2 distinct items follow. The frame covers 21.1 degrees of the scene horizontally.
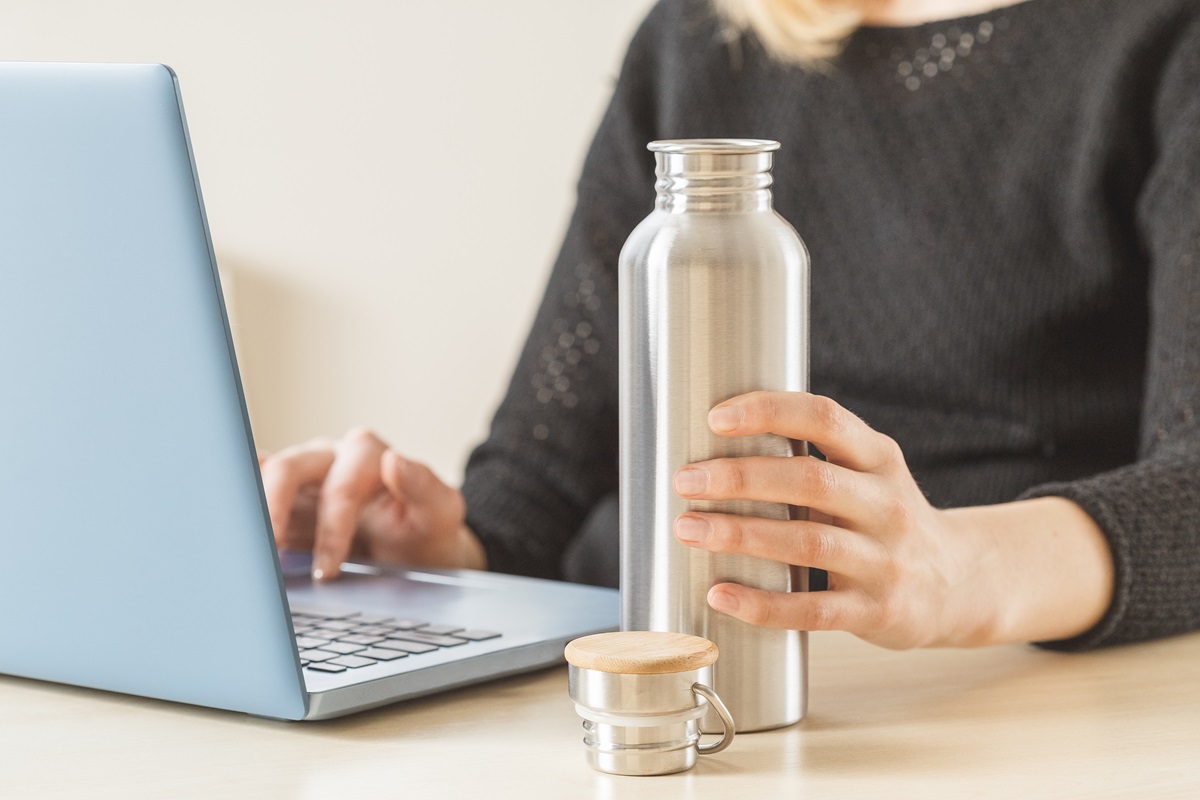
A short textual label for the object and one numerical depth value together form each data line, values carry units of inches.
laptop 45.3
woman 61.6
